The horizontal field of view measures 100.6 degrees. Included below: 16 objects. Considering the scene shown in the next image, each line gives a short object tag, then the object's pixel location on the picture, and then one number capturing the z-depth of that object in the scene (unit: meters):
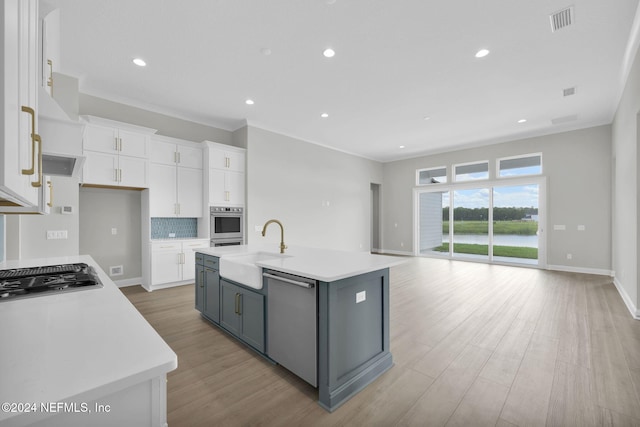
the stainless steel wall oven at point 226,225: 4.96
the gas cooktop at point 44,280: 1.28
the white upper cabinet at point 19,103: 0.54
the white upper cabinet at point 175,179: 4.52
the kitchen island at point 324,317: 1.75
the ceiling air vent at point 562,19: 2.52
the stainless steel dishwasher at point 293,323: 1.82
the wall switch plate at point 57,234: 3.52
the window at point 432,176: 7.89
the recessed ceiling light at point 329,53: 3.14
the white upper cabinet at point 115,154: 3.87
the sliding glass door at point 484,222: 6.44
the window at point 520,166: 6.37
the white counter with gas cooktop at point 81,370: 0.57
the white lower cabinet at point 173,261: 4.38
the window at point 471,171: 7.12
